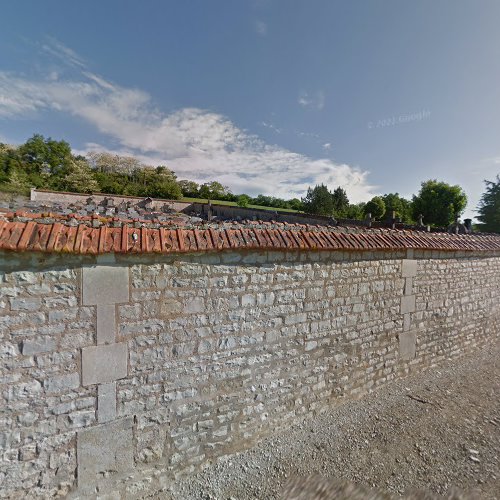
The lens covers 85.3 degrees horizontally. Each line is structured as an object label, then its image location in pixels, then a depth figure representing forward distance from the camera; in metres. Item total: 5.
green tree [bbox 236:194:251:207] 37.99
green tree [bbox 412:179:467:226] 25.70
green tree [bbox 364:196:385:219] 32.16
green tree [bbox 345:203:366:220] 35.33
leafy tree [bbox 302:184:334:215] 33.47
